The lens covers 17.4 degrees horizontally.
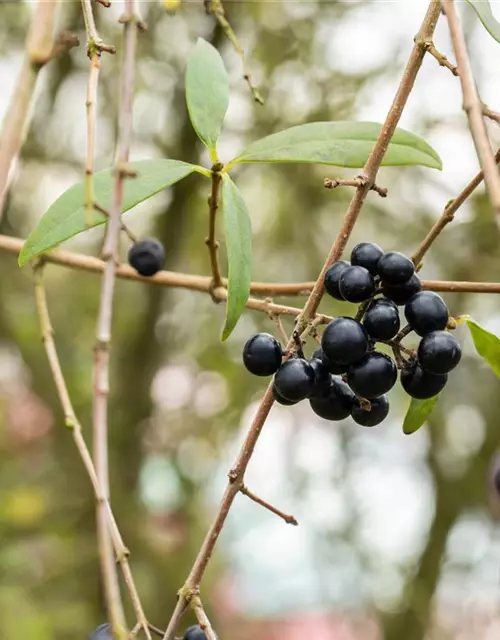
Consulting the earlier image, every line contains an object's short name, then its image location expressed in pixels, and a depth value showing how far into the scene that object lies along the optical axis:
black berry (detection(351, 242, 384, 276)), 0.28
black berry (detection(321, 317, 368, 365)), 0.27
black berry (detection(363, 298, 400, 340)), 0.27
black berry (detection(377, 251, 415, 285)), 0.27
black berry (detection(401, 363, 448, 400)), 0.28
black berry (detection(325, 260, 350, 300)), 0.27
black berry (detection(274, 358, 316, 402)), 0.27
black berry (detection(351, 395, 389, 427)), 0.28
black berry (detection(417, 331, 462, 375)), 0.27
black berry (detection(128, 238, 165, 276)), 0.35
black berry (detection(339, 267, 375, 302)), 0.27
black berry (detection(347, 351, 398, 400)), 0.27
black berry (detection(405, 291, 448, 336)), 0.27
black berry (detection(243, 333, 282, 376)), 0.28
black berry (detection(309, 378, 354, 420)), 0.28
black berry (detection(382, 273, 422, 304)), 0.28
